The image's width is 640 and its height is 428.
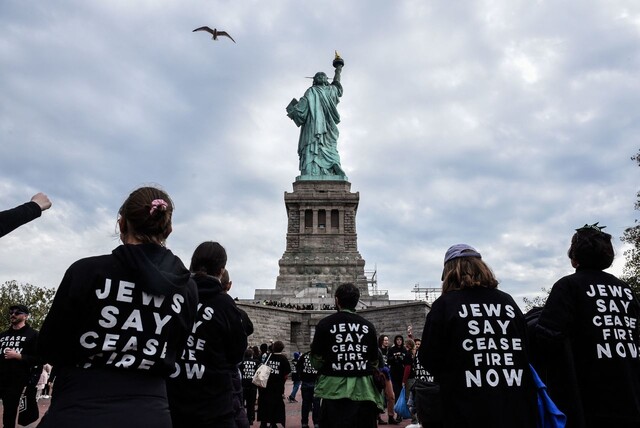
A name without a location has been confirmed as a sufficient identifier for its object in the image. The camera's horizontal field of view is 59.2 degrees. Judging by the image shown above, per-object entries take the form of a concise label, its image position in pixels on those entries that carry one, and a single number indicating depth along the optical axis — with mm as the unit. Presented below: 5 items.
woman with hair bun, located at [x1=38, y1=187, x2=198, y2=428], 2486
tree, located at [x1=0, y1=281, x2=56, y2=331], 39219
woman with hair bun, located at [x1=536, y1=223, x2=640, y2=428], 3809
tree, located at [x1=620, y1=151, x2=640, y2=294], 23717
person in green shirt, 5371
